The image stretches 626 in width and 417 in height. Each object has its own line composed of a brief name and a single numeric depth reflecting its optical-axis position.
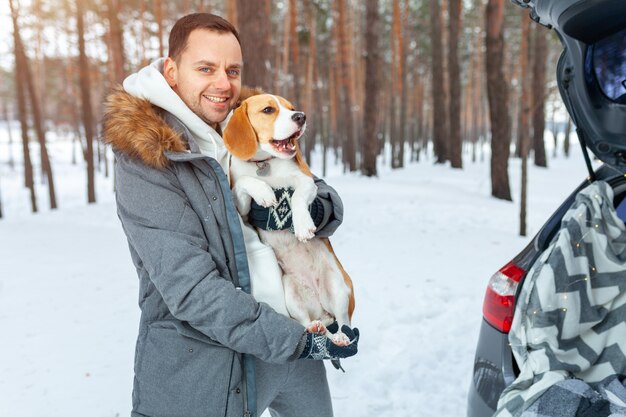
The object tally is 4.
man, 1.55
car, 1.26
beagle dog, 1.90
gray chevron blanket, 1.53
